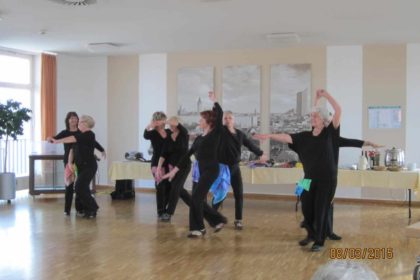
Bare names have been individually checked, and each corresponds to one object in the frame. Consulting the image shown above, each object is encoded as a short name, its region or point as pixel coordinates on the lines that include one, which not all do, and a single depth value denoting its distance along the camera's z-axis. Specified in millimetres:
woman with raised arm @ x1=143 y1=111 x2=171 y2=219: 6098
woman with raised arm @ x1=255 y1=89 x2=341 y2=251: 4609
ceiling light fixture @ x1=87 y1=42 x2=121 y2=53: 8312
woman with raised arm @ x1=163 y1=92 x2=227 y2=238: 5113
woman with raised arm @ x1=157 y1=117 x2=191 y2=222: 5980
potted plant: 7594
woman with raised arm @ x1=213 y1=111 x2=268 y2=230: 5477
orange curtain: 9375
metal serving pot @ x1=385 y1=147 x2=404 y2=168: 6676
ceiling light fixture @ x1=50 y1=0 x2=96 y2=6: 5396
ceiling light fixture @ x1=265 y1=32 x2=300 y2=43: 7250
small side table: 8320
